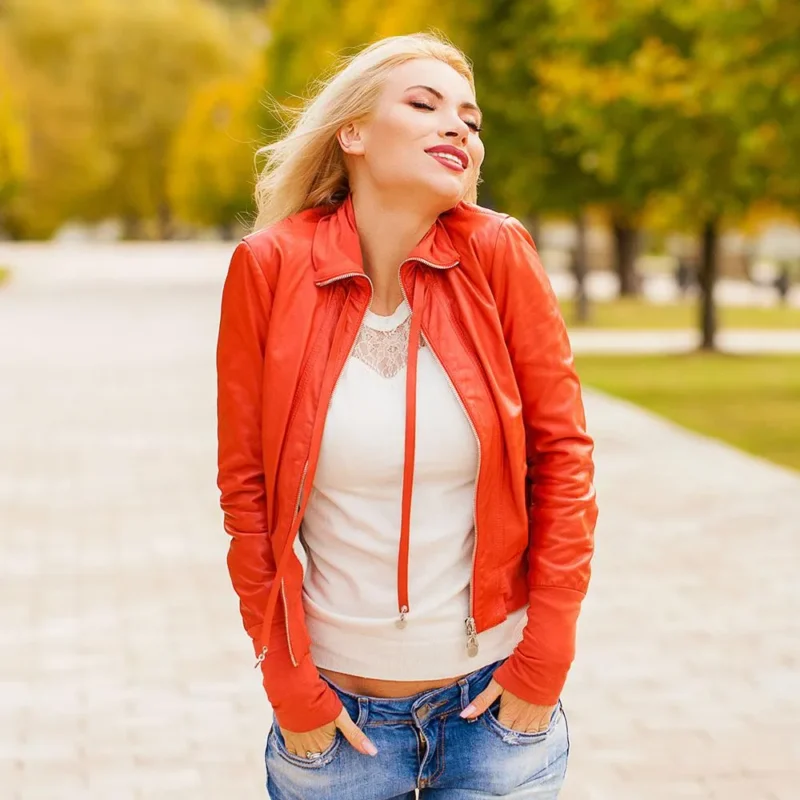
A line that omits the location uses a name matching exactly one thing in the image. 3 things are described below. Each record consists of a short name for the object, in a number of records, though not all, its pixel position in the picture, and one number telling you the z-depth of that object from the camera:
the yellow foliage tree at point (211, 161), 75.88
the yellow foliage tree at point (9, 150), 50.06
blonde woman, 2.50
